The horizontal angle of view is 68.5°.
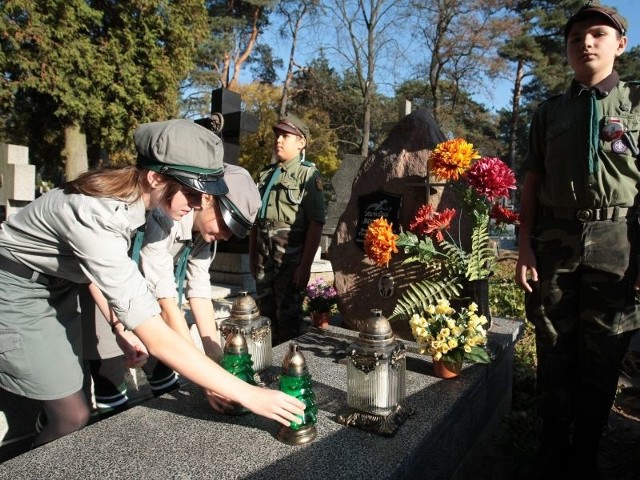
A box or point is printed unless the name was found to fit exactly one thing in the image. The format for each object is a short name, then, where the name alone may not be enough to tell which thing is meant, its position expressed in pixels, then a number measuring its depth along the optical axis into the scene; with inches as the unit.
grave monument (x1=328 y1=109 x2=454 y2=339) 116.0
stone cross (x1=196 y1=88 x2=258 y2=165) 264.2
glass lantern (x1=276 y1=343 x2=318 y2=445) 63.9
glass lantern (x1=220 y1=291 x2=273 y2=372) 88.4
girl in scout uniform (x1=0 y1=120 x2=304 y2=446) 58.1
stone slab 57.0
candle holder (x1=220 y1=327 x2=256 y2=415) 74.5
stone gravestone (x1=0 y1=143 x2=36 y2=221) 240.1
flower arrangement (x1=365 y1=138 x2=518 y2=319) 96.5
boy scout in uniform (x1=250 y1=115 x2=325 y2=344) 147.0
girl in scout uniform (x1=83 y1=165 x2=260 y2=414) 78.9
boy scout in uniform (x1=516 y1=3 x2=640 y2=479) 82.4
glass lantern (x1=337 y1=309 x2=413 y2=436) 68.9
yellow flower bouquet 86.0
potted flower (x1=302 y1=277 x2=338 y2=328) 137.1
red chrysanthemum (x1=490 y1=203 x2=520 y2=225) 101.0
